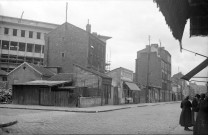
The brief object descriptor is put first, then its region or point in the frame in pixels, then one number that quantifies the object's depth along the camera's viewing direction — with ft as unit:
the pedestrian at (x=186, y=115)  41.53
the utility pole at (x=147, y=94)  181.04
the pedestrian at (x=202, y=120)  28.89
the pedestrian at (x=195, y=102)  42.47
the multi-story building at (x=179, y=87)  293.51
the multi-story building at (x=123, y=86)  136.46
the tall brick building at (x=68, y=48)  150.92
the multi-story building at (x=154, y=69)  222.89
